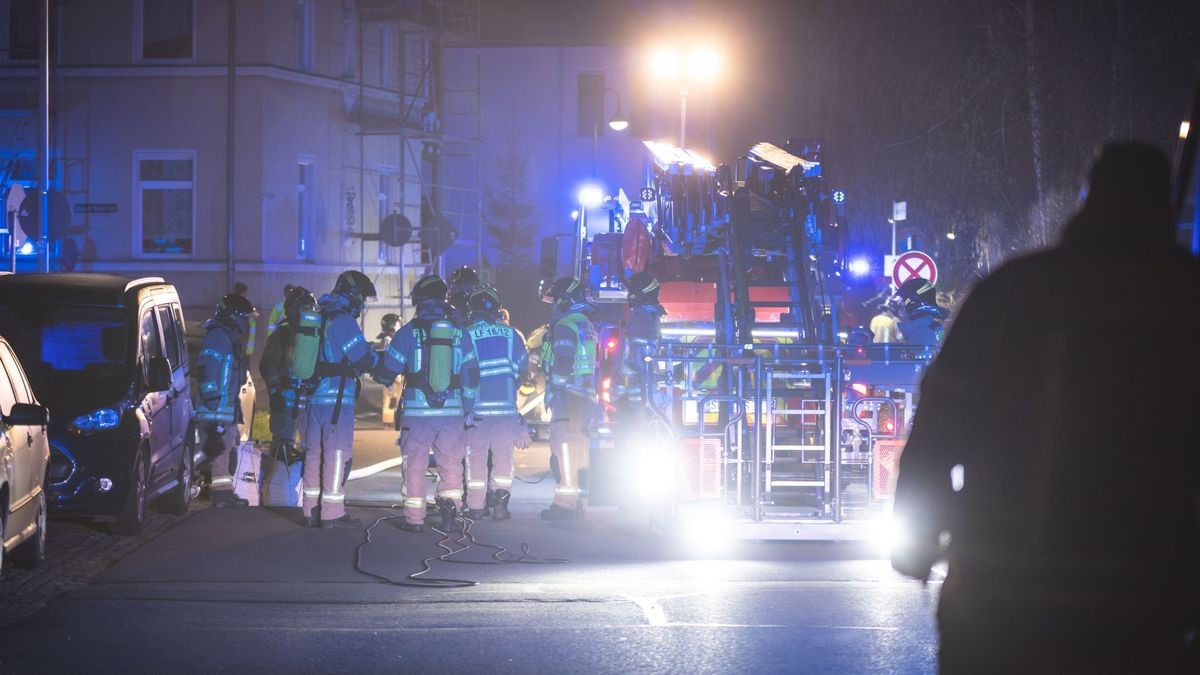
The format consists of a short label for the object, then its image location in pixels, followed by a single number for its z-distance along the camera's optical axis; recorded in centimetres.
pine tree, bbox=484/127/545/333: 5988
